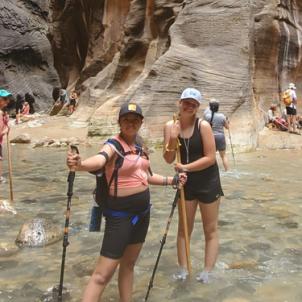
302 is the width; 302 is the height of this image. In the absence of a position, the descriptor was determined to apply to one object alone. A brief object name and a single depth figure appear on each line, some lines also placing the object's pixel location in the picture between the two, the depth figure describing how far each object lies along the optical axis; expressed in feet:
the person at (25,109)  105.60
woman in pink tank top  11.64
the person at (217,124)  38.09
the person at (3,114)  26.32
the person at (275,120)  67.10
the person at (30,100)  140.81
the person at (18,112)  88.30
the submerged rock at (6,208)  25.04
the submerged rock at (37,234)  19.35
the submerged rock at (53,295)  14.07
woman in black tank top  14.70
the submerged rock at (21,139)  68.49
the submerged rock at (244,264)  17.16
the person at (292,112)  65.72
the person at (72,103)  96.17
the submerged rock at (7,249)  18.28
